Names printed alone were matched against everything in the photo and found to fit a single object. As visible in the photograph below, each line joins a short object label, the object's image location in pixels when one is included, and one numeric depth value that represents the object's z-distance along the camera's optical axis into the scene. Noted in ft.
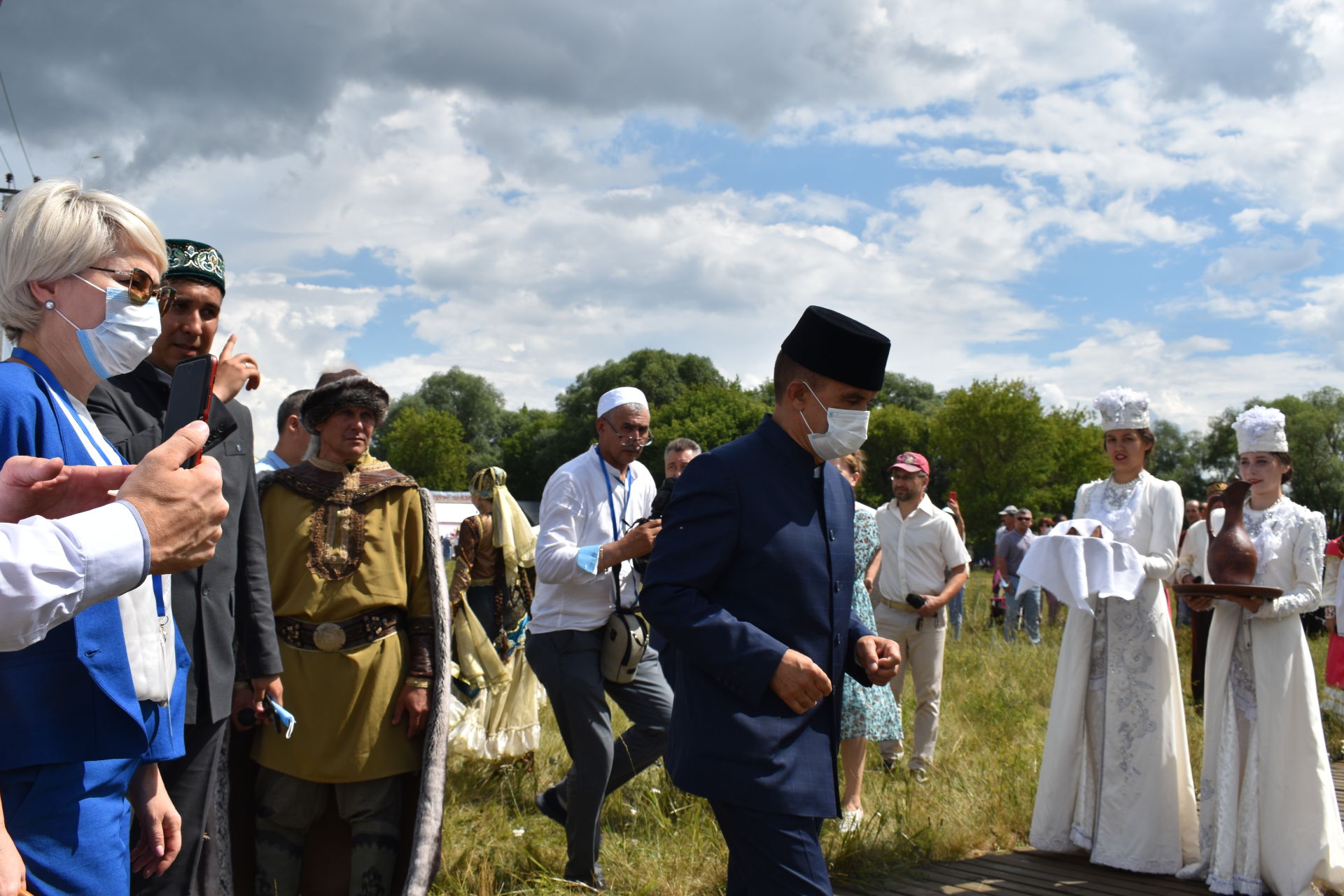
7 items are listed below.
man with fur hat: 11.68
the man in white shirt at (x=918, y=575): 22.82
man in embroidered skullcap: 9.21
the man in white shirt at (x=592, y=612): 14.28
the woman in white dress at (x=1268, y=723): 15.39
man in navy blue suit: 8.31
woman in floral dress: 18.60
